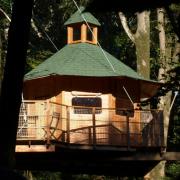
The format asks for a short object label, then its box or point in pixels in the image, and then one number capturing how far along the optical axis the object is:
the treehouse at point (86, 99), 17.38
